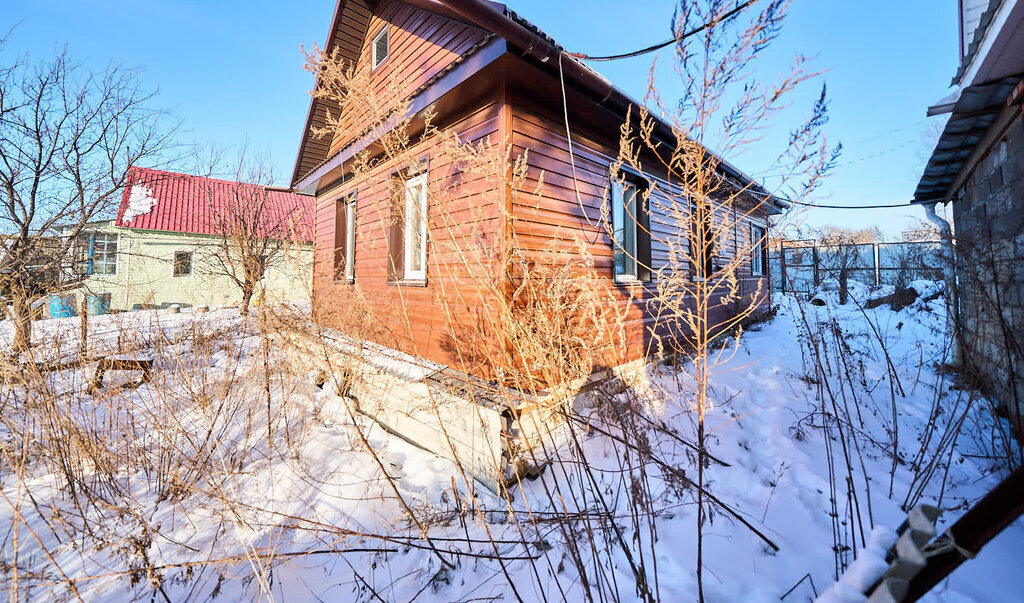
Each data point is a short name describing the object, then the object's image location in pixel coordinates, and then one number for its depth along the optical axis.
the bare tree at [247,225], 9.77
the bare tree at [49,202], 6.05
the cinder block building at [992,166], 2.33
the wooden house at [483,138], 3.21
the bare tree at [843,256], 10.68
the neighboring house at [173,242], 12.24
